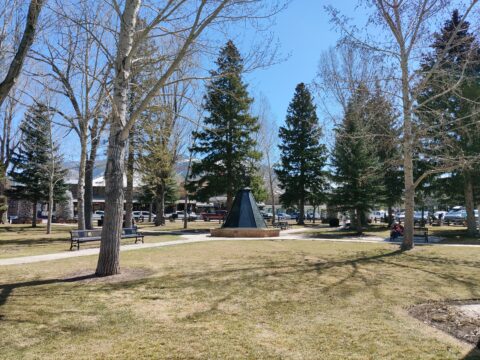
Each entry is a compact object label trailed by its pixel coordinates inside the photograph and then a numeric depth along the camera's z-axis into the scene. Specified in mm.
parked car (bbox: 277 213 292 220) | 56922
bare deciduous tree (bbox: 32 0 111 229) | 18108
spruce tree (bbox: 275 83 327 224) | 40906
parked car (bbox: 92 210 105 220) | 52156
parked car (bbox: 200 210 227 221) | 51375
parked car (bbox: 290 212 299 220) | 62853
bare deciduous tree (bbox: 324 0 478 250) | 14625
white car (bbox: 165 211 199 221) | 51312
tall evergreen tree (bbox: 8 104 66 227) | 32906
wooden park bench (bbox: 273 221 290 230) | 30786
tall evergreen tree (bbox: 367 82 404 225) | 15285
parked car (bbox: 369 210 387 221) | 58169
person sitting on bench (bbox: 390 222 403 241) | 20891
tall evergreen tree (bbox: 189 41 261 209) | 31702
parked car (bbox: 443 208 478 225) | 40938
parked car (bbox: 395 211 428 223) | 44250
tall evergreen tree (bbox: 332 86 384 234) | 25469
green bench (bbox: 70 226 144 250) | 14833
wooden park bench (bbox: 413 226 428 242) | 20589
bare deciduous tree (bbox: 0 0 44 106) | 5742
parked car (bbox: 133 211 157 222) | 50550
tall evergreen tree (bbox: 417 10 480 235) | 14570
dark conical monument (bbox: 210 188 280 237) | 22562
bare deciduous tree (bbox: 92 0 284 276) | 9086
